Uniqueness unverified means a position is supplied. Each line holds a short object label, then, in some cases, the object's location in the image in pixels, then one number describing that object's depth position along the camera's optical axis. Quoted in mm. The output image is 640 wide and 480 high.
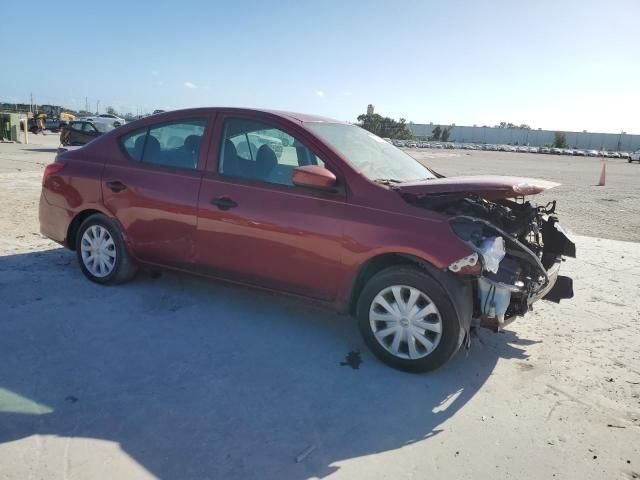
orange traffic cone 20562
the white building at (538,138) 129500
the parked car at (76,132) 21984
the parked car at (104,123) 23834
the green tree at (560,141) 113812
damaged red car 3494
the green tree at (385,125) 90438
